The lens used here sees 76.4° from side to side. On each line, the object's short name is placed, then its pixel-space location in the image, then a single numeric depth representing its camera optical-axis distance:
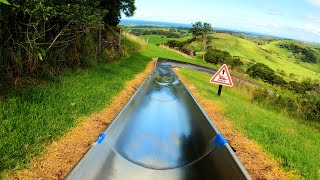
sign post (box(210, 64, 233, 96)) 7.59
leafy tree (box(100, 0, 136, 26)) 12.53
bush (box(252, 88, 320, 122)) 8.22
